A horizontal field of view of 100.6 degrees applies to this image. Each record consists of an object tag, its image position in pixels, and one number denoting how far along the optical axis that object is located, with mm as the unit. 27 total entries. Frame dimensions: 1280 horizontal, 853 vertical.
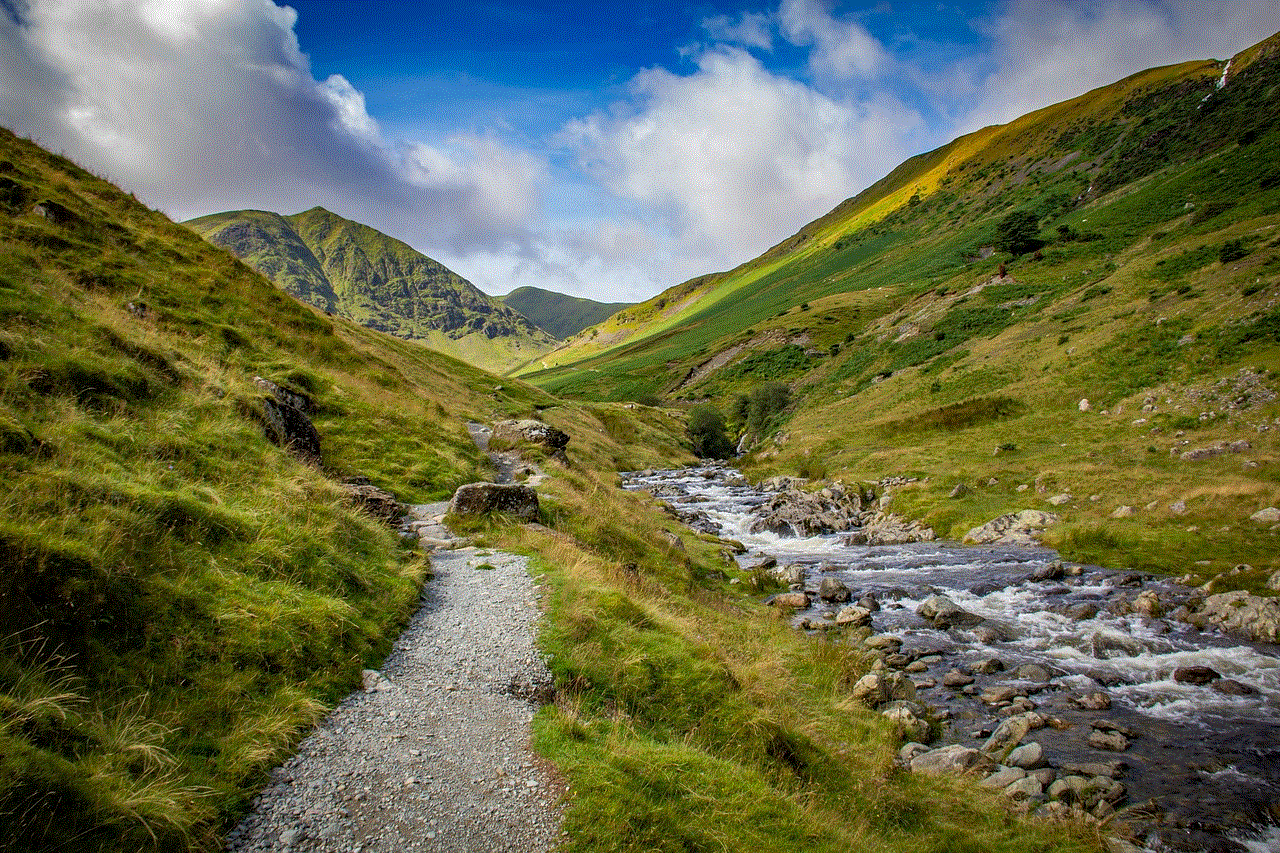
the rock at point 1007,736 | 11656
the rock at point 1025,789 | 10062
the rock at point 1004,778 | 10422
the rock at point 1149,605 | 16859
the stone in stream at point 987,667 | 15312
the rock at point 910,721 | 12203
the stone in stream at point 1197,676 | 13636
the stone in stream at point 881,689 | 13562
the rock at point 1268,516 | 19547
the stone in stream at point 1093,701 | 12992
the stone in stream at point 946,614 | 18328
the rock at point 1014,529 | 25453
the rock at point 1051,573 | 20781
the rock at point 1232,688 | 12945
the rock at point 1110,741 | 11539
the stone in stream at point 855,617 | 18828
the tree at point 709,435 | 90312
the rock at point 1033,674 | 14516
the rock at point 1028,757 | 11062
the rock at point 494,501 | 17188
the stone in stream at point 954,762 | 10781
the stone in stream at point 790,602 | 20719
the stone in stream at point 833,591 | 21453
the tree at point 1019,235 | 75812
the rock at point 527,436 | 31266
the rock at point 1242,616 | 14875
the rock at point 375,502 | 14773
